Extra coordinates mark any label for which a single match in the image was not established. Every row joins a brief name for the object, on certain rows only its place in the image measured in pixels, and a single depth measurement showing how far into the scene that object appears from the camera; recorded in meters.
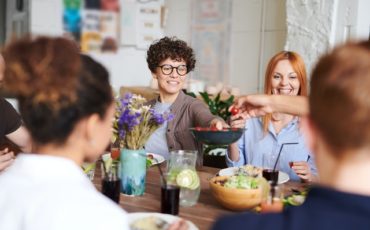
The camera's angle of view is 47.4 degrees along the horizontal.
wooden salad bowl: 1.41
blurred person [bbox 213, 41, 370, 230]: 0.69
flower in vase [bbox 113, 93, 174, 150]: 1.58
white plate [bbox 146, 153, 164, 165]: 2.02
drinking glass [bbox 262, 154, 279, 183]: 1.62
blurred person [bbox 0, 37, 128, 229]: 0.89
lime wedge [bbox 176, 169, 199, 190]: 1.51
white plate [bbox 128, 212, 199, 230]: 1.28
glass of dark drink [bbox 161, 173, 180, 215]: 1.40
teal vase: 1.59
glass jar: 1.51
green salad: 1.46
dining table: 1.40
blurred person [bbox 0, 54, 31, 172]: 2.21
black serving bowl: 1.57
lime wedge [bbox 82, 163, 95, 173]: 1.66
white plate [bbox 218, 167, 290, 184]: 1.74
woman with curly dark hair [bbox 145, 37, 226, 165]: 2.30
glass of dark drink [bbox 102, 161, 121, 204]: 1.45
